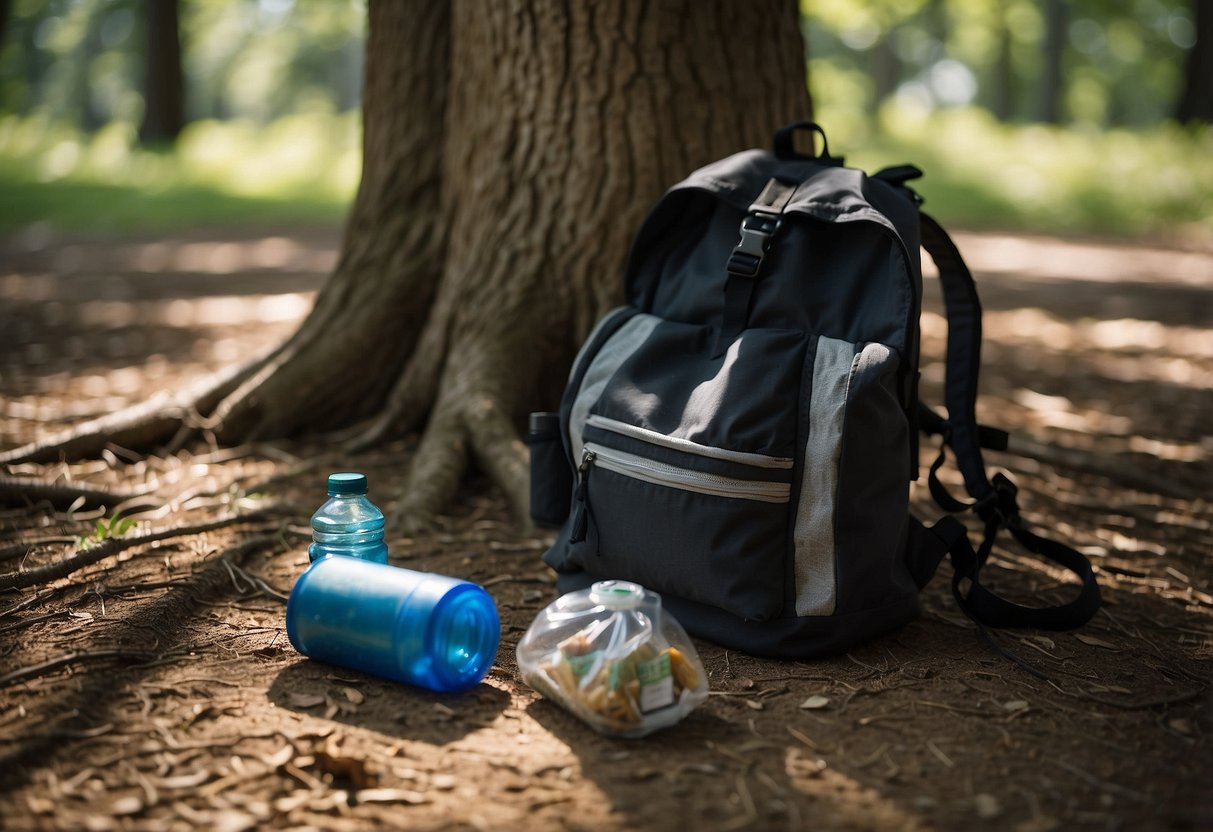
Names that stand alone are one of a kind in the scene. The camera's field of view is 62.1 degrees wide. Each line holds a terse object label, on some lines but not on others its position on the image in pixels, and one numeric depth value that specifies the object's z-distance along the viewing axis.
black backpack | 2.32
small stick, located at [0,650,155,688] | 2.14
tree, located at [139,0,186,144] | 17.31
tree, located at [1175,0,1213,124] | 17.58
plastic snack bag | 2.03
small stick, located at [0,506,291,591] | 2.65
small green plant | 2.90
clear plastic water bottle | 2.64
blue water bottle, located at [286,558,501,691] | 2.14
